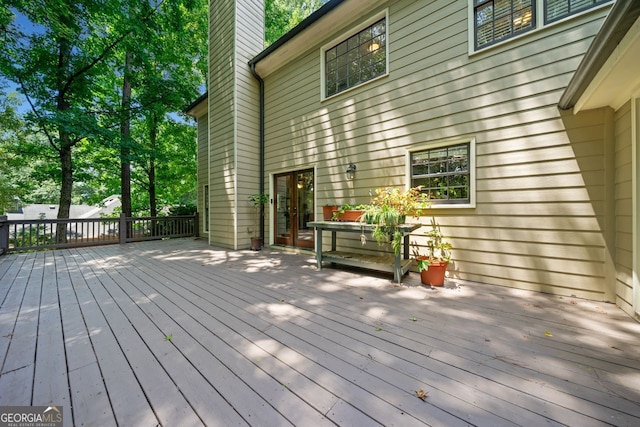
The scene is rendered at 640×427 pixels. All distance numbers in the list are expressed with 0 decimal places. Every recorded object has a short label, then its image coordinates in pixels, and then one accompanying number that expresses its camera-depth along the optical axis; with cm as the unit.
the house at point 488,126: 244
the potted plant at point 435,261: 306
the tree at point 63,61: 591
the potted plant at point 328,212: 418
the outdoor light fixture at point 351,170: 448
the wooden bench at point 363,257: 322
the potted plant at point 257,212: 577
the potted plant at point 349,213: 372
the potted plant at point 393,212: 317
